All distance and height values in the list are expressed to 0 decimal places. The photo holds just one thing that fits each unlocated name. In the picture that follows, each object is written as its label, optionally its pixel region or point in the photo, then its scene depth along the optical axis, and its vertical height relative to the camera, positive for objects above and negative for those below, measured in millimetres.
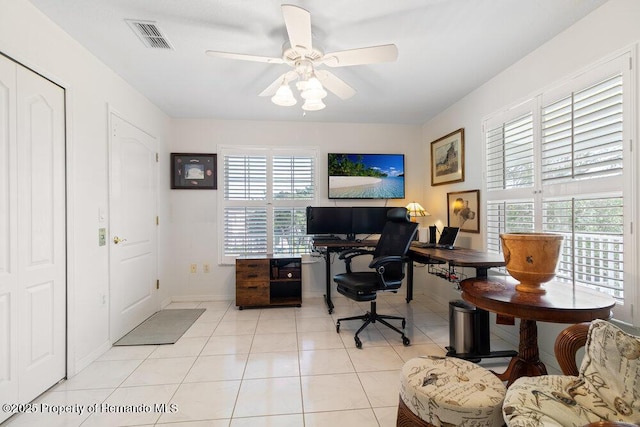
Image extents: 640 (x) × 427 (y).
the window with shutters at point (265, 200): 3840 +176
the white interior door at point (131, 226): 2588 -131
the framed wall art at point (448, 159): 3170 +658
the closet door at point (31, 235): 1603 -128
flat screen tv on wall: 3910 +519
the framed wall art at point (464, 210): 2926 +29
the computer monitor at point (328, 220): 3713 -93
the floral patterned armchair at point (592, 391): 1003 -702
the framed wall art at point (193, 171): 3717 +563
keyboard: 2871 -347
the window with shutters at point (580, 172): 1654 +277
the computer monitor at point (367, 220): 3750 -94
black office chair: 2535 -540
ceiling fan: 1555 +998
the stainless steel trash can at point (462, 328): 2189 -907
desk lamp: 3543 +34
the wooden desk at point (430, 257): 2107 -372
